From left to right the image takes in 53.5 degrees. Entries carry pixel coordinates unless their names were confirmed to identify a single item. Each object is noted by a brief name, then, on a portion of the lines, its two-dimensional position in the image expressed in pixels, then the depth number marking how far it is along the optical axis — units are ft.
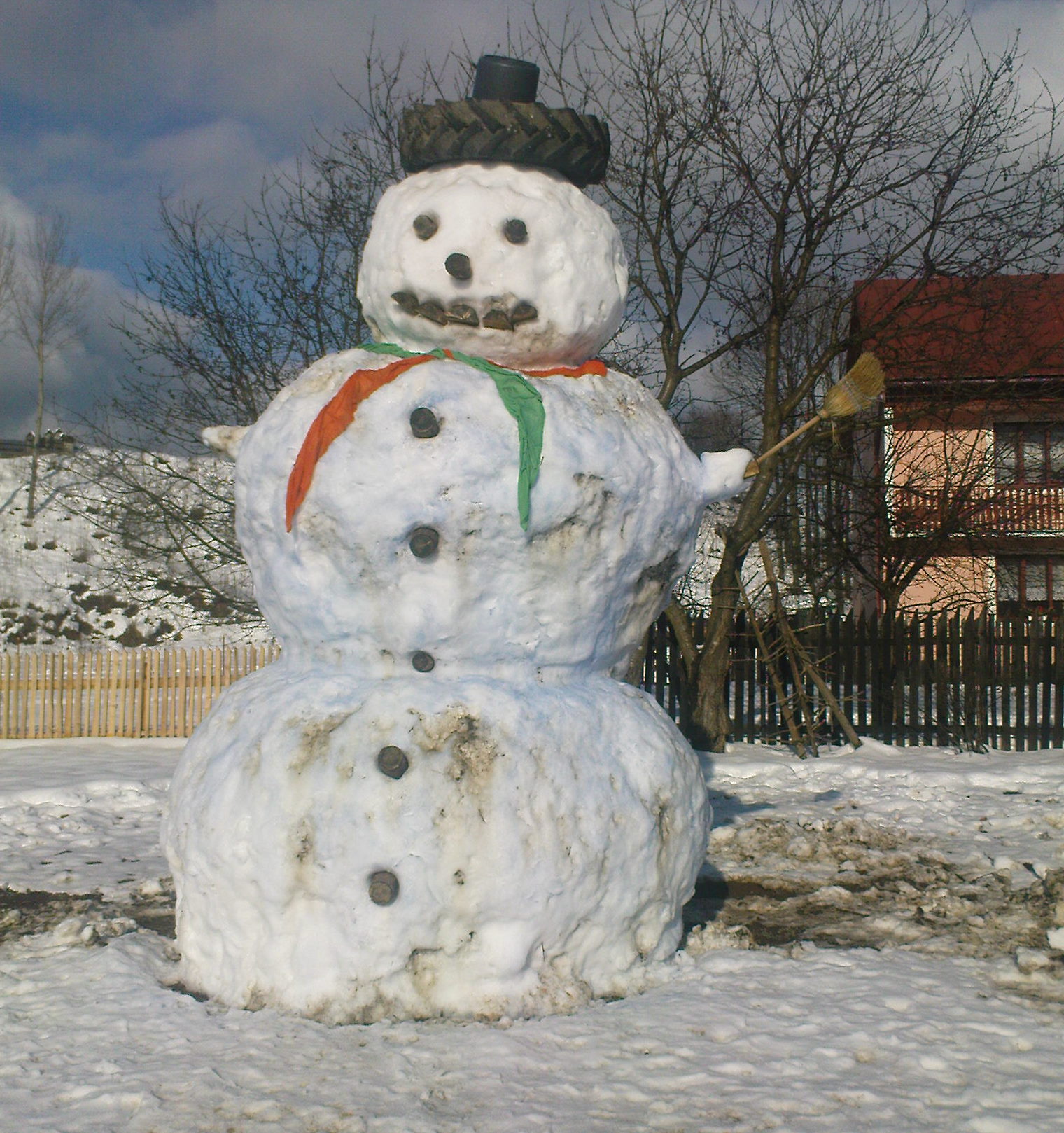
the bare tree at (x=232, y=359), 35.45
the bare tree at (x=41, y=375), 84.23
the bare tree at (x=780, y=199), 33.94
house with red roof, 35.99
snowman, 11.13
